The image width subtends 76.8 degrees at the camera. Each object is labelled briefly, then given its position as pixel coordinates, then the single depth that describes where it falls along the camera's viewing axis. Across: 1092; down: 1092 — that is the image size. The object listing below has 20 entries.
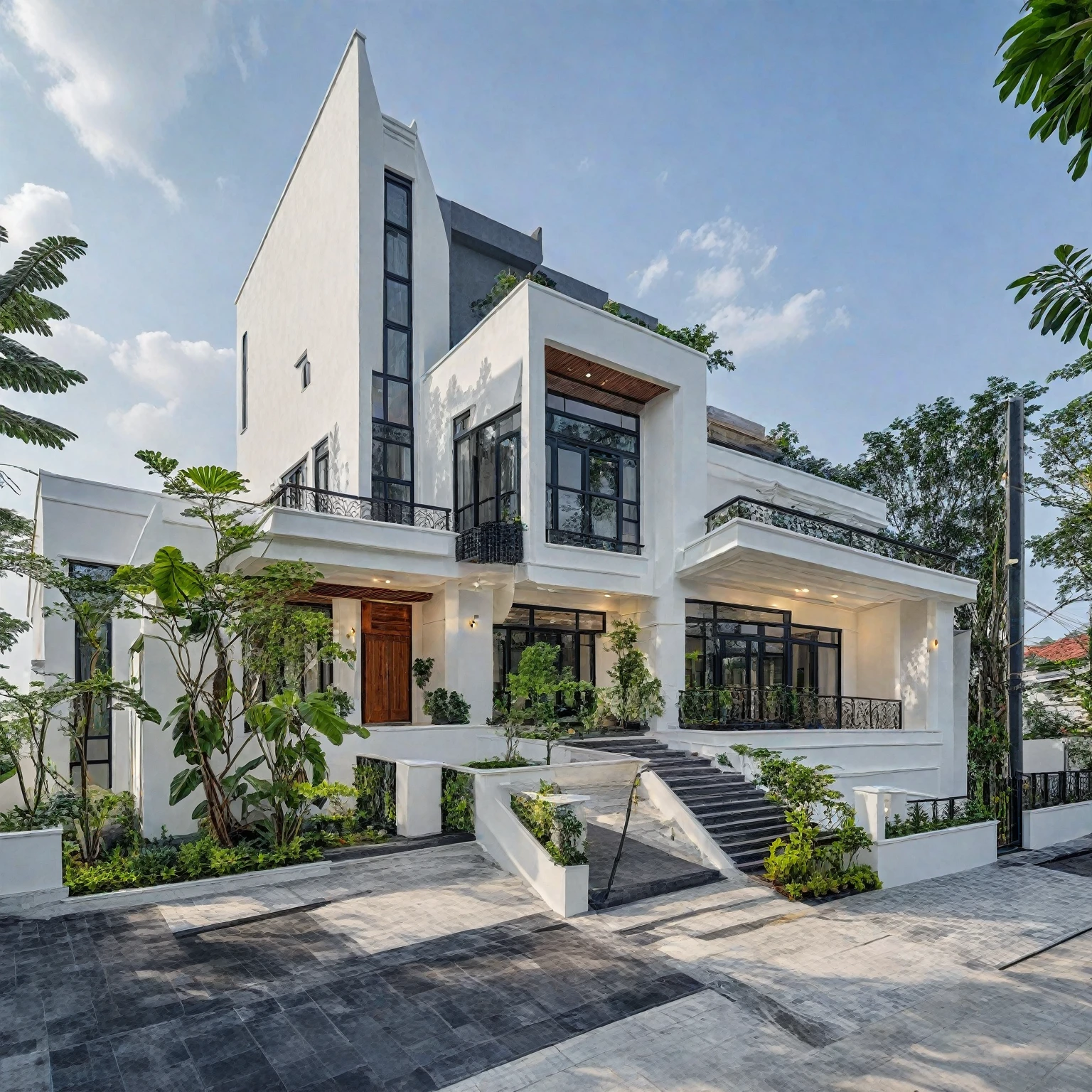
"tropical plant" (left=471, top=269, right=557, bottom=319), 17.19
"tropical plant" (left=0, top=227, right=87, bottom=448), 9.17
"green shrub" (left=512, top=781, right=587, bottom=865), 8.48
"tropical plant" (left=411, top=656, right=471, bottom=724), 14.06
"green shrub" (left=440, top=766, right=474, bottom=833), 10.66
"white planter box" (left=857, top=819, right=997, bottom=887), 10.20
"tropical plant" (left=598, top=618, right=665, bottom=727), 15.73
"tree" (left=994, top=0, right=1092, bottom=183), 2.64
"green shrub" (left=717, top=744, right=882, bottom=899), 9.51
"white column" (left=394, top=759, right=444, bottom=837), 10.59
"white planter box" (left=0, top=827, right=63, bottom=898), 7.71
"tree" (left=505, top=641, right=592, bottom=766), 12.84
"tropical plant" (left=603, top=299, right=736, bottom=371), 18.30
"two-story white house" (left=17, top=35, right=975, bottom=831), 14.39
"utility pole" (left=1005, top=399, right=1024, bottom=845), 14.21
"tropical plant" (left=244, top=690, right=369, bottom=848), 9.20
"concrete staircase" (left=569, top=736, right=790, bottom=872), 10.91
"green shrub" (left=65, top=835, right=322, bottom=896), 8.23
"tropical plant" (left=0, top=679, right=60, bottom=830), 8.49
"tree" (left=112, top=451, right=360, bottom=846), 9.12
